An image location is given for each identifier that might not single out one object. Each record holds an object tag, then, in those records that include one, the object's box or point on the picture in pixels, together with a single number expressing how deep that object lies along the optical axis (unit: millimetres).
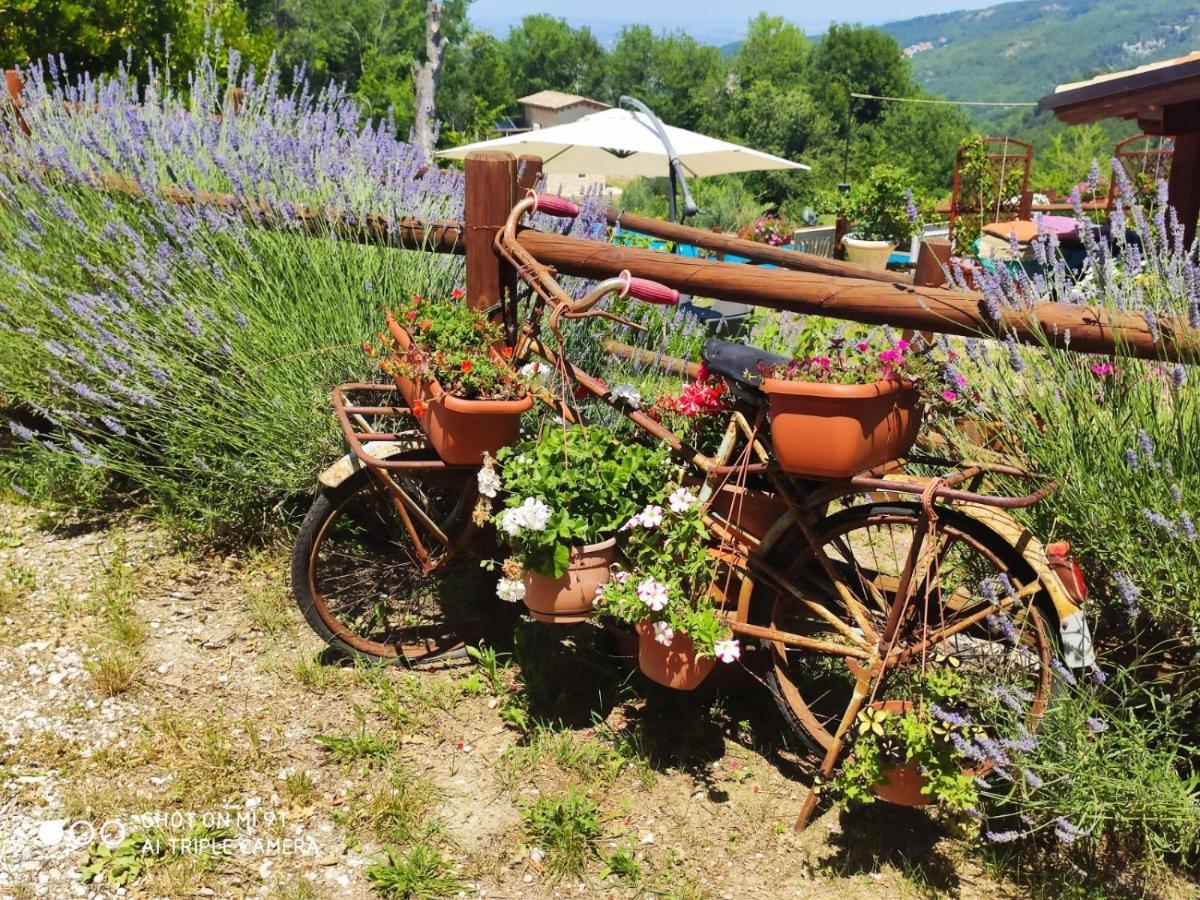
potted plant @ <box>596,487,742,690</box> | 2689
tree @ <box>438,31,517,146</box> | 82812
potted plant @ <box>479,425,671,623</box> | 2754
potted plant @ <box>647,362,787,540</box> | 2812
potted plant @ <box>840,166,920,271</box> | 15969
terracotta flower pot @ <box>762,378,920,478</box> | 2396
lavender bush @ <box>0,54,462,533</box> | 3738
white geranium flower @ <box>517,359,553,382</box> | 2939
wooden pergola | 6527
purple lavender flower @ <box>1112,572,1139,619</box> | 2250
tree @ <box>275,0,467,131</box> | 76250
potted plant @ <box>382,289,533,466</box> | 2785
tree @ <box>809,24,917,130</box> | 84438
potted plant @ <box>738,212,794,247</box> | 13547
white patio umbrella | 8883
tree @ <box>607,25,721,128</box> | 89438
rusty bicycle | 2469
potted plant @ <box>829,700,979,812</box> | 2393
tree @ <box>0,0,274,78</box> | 10852
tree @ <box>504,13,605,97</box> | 111875
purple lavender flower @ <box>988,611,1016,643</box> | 2357
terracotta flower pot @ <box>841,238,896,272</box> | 15875
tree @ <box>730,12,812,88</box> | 85331
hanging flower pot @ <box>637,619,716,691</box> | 2793
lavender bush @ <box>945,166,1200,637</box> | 2277
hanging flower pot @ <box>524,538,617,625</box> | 2785
